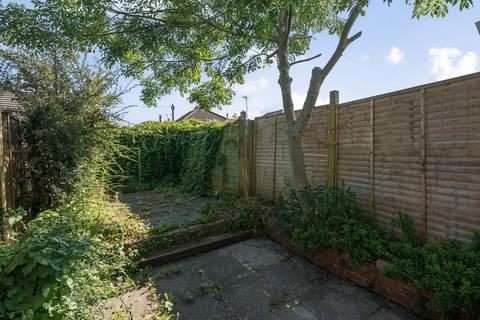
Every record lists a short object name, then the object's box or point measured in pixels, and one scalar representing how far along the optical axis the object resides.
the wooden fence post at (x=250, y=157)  5.75
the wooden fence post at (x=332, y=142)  3.90
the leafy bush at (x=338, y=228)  2.92
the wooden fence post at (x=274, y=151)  5.13
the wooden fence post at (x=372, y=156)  3.38
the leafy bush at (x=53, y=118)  3.53
